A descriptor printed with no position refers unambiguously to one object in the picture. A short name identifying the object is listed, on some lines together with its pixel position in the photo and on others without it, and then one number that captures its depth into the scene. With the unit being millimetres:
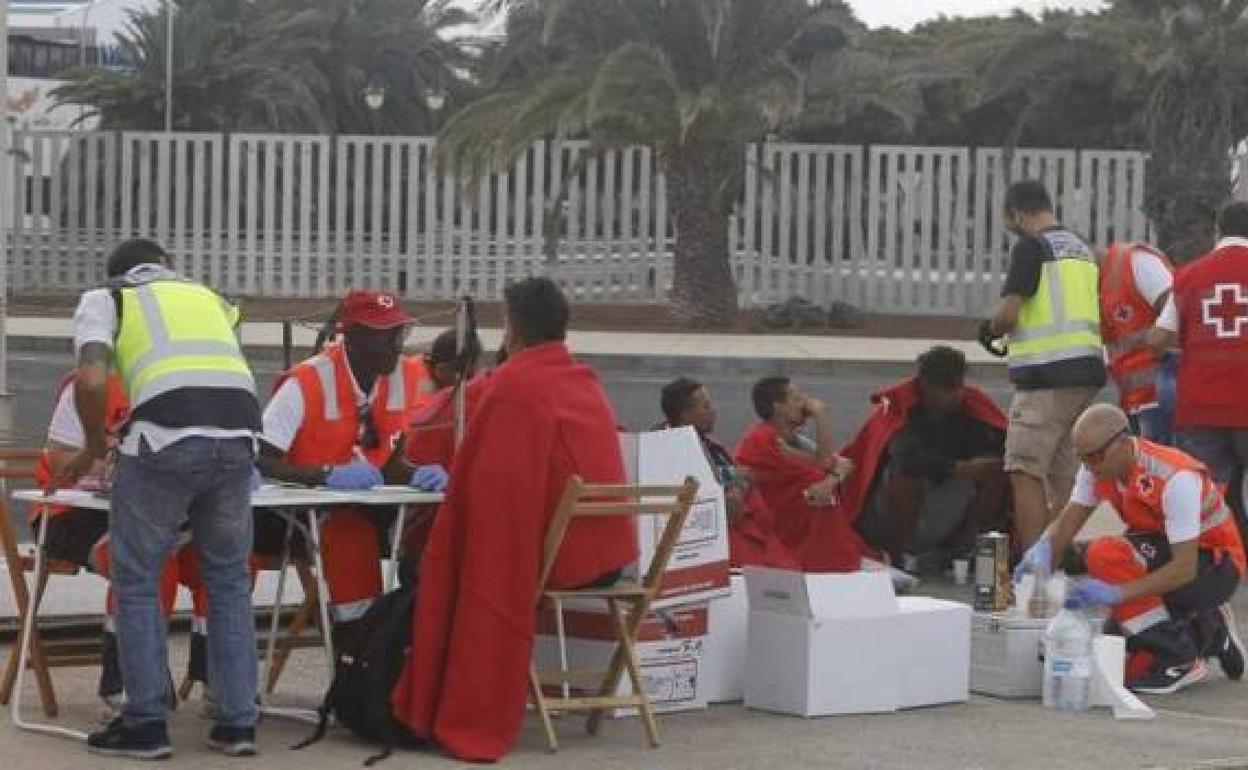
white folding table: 8211
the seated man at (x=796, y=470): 11484
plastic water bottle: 9250
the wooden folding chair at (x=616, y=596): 8164
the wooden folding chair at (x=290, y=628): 8953
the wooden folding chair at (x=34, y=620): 8477
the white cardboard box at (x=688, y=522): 8906
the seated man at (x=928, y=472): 12461
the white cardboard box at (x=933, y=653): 9211
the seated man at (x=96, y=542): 8414
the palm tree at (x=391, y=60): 45406
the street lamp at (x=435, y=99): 48969
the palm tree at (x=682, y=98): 29875
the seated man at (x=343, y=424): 8836
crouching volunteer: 9531
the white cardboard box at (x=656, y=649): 8859
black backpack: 8195
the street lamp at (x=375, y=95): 47281
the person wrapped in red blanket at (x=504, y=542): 8086
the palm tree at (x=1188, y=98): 31297
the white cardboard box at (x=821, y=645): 9000
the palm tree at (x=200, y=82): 38688
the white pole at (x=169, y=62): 37375
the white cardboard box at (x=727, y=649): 9250
